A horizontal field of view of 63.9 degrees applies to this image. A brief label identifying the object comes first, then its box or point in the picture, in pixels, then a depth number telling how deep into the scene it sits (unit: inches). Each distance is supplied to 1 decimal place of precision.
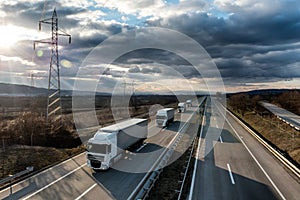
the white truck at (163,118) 1505.9
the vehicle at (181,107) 2626.0
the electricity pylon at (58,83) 1218.3
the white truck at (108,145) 685.3
